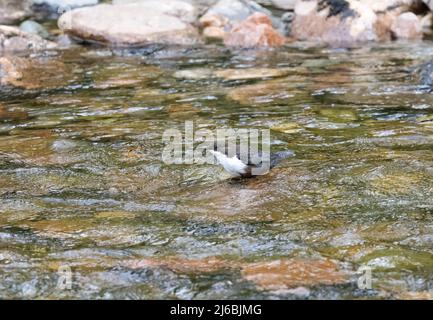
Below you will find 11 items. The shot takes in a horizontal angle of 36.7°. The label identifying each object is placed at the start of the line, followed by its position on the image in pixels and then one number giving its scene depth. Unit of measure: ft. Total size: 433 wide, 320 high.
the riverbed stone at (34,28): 45.93
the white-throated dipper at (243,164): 16.24
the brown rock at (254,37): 41.03
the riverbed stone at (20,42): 41.57
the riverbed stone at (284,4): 53.88
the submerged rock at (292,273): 11.85
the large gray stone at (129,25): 42.09
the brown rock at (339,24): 42.09
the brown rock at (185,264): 12.52
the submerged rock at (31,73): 32.35
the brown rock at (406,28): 42.55
